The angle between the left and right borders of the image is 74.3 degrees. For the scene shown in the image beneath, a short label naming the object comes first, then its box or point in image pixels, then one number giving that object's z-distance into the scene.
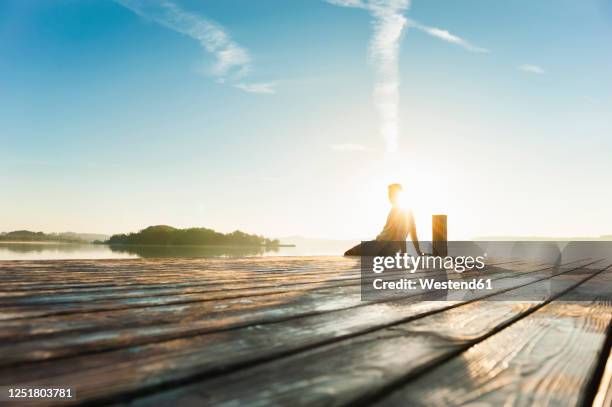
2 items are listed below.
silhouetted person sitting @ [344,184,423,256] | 8.42
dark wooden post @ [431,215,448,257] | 8.68
